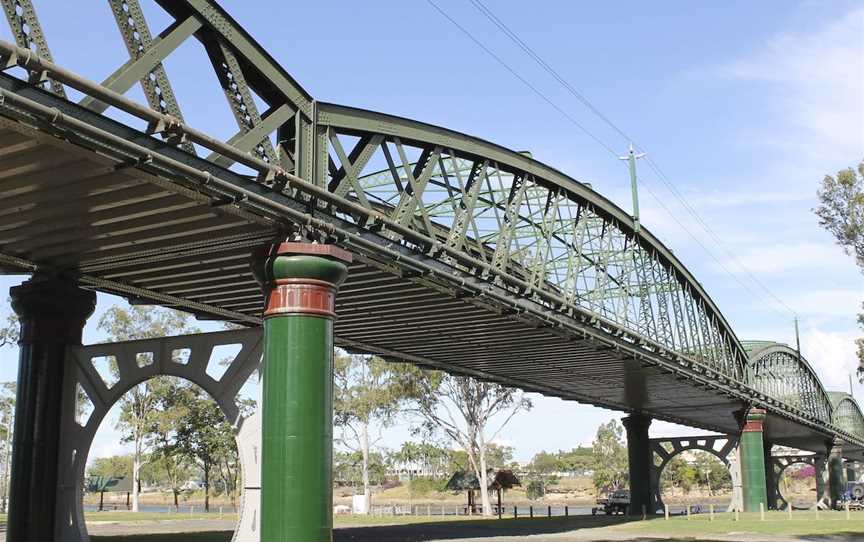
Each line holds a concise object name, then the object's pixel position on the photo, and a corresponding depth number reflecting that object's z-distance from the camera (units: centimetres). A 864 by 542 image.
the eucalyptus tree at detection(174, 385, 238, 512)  6544
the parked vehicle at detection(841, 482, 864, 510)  9124
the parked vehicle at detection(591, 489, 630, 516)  6469
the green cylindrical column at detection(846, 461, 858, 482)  14550
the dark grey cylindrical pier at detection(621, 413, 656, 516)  6291
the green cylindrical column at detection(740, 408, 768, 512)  5400
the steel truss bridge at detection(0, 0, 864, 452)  1317
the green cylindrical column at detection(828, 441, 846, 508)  8618
